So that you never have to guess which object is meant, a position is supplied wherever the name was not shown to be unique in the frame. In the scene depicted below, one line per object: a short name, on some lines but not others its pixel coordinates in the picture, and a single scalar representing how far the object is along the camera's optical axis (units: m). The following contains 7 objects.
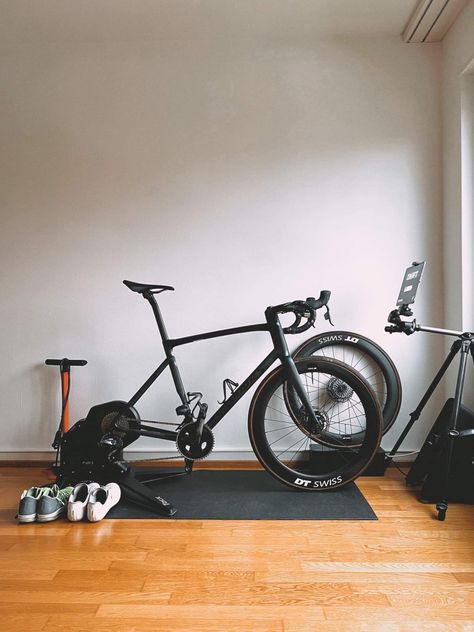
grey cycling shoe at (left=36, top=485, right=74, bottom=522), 2.33
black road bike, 2.61
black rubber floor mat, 2.39
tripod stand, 2.36
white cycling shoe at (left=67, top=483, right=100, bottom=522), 2.35
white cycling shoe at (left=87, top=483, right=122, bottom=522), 2.32
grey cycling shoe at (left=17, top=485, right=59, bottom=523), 2.33
